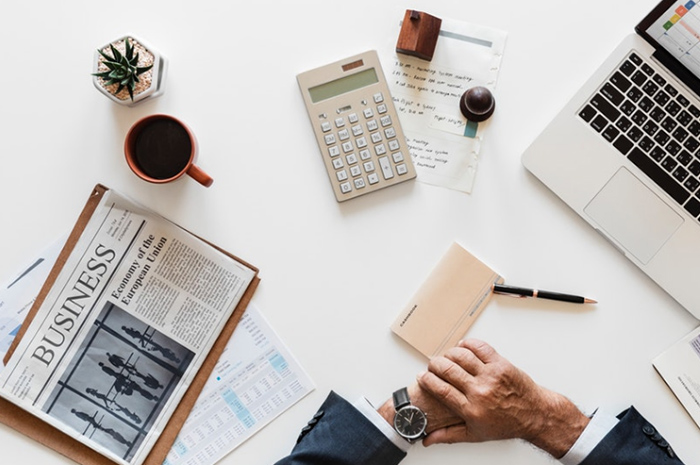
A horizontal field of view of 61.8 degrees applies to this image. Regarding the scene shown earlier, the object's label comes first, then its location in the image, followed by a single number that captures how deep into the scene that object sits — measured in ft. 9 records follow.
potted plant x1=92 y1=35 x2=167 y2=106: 2.85
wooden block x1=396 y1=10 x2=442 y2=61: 2.98
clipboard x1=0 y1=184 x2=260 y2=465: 3.06
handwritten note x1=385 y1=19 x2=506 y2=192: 3.09
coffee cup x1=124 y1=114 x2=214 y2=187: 2.93
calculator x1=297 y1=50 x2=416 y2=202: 3.06
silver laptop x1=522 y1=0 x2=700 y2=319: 2.92
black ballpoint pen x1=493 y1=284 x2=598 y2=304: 3.10
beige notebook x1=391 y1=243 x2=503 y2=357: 3.11
